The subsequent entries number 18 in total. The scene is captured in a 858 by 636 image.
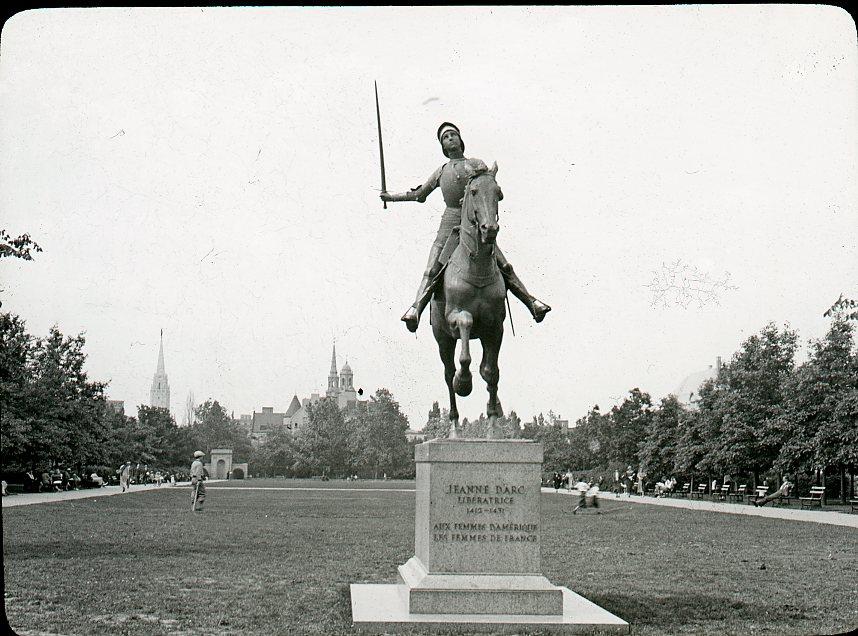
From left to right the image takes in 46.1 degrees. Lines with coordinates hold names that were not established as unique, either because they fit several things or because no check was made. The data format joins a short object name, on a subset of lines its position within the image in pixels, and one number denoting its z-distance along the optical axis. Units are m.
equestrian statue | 10.69
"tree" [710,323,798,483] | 45.38
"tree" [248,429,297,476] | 119.88
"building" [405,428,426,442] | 143.85
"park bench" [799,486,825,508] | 40.72
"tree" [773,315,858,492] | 36.47
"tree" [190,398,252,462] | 138.61
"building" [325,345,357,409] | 151.00
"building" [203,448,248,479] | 116.69
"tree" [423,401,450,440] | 92.64
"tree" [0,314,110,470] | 36.75
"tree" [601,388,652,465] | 69.12
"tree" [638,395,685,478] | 59.22
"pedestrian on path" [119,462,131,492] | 51.97
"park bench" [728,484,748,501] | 48.28
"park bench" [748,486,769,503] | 42.07
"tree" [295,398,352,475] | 113.94
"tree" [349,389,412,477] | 110.31
